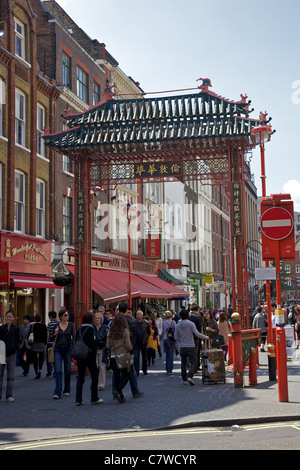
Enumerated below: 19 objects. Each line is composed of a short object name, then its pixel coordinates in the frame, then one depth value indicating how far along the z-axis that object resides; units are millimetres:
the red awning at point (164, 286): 38875
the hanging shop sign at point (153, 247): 43719
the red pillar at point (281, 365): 11242
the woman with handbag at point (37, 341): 17359
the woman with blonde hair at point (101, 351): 14077
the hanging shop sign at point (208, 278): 55112
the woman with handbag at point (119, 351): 11883
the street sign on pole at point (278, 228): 11977
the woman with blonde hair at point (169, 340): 17688
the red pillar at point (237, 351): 13758
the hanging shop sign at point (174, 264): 48650
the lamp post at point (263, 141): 15195
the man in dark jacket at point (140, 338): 16344
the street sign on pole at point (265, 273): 15016
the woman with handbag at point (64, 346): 13367
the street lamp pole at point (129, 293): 28281
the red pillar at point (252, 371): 14102
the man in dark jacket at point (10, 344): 12688
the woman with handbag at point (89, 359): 11750
